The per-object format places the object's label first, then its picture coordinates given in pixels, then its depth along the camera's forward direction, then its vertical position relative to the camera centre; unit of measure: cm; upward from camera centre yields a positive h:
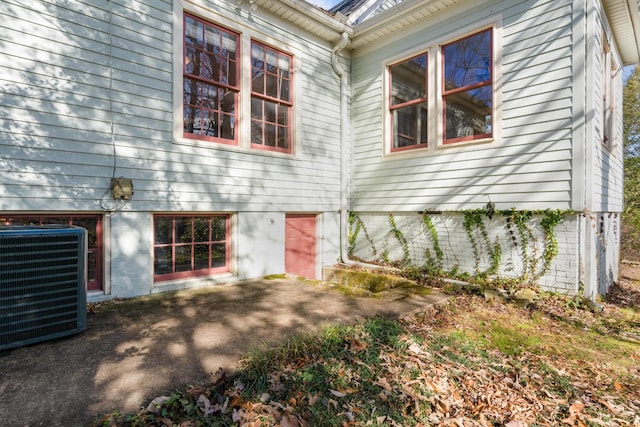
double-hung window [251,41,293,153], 614 +227
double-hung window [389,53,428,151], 662 +235
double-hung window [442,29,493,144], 571 +233
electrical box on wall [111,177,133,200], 444 +33
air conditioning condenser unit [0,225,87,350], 282 -68
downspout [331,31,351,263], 751 +114
